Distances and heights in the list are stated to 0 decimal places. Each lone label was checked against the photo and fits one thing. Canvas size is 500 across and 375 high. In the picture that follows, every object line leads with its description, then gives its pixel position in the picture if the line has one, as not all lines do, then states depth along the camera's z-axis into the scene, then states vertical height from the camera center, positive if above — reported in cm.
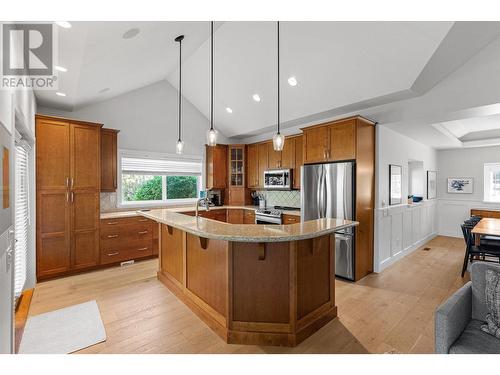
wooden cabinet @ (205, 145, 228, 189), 589 +44
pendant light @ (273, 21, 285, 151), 262 +47
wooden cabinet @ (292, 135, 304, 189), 496 +48
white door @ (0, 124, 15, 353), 159 -43
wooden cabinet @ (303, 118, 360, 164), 366 +69
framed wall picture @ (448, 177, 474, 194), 636 -1
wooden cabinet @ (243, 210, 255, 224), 539 -71
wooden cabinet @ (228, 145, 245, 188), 614 +49
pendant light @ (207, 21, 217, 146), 275 +54
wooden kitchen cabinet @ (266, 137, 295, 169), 509 +62
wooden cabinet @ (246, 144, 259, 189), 590 +47
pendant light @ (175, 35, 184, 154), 322 +192
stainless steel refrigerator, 363 -23
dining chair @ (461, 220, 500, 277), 376 -96
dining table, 337 -65
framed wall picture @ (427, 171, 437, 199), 630 +2
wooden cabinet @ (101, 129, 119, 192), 434 +45
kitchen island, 221 -91
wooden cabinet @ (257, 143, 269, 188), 566 +55
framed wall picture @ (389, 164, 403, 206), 438 +1
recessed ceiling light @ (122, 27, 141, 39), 235 +149
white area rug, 217 -142
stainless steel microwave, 511 +12
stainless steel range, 474 -62
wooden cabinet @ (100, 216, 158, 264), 411 -95
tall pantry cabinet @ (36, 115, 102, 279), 356 -15
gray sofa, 151 -92
